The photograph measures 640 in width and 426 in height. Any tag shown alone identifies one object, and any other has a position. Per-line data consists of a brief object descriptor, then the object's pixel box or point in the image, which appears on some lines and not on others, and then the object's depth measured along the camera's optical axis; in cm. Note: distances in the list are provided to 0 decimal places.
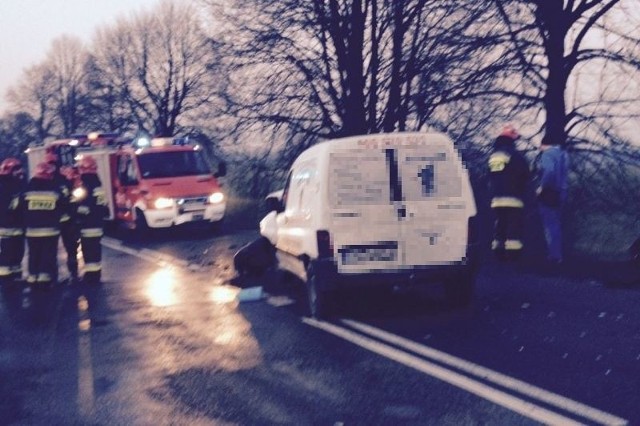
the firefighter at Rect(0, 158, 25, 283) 1224
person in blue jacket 1140
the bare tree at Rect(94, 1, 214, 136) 5475
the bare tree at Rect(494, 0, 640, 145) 1928
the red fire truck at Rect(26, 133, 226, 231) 1895
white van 795
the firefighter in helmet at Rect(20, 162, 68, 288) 1150
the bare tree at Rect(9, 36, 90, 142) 6669
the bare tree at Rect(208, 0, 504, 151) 2014
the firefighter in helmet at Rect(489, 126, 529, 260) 1147
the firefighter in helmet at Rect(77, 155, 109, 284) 1235
